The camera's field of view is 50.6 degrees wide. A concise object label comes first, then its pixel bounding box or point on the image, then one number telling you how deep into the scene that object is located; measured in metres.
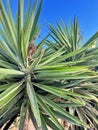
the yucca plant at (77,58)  1.37
